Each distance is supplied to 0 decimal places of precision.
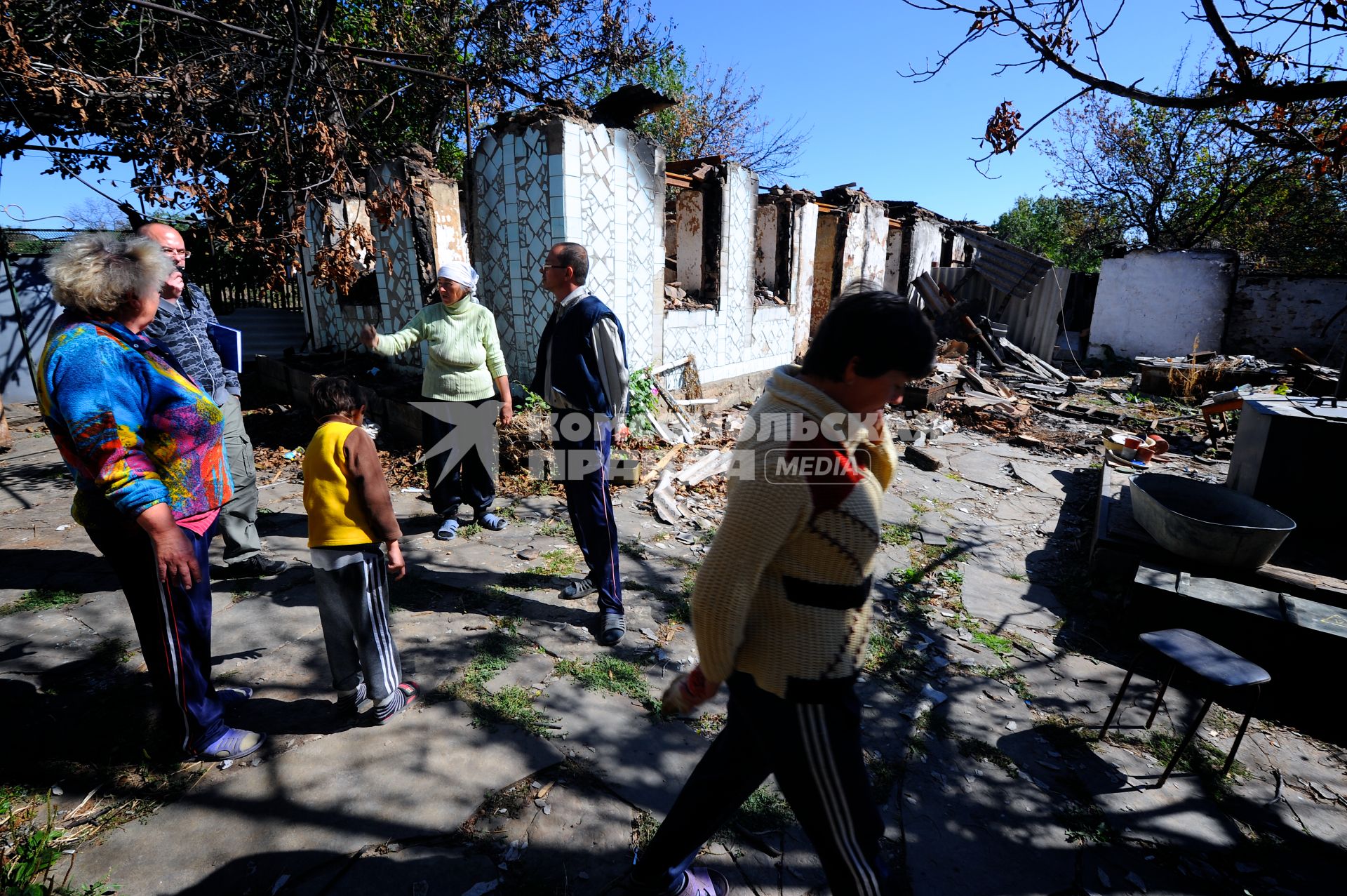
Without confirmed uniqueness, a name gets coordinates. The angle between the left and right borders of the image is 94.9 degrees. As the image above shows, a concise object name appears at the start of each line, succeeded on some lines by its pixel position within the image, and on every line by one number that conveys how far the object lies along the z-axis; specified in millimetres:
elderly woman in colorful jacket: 1965
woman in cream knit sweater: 1424
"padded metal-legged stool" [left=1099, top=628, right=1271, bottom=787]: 2619
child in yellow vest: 2424
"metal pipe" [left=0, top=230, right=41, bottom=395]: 7461
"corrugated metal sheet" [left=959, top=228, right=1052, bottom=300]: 14133
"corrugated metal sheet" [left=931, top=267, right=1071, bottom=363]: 15094
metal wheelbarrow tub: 3834
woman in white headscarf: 4250
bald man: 3320
